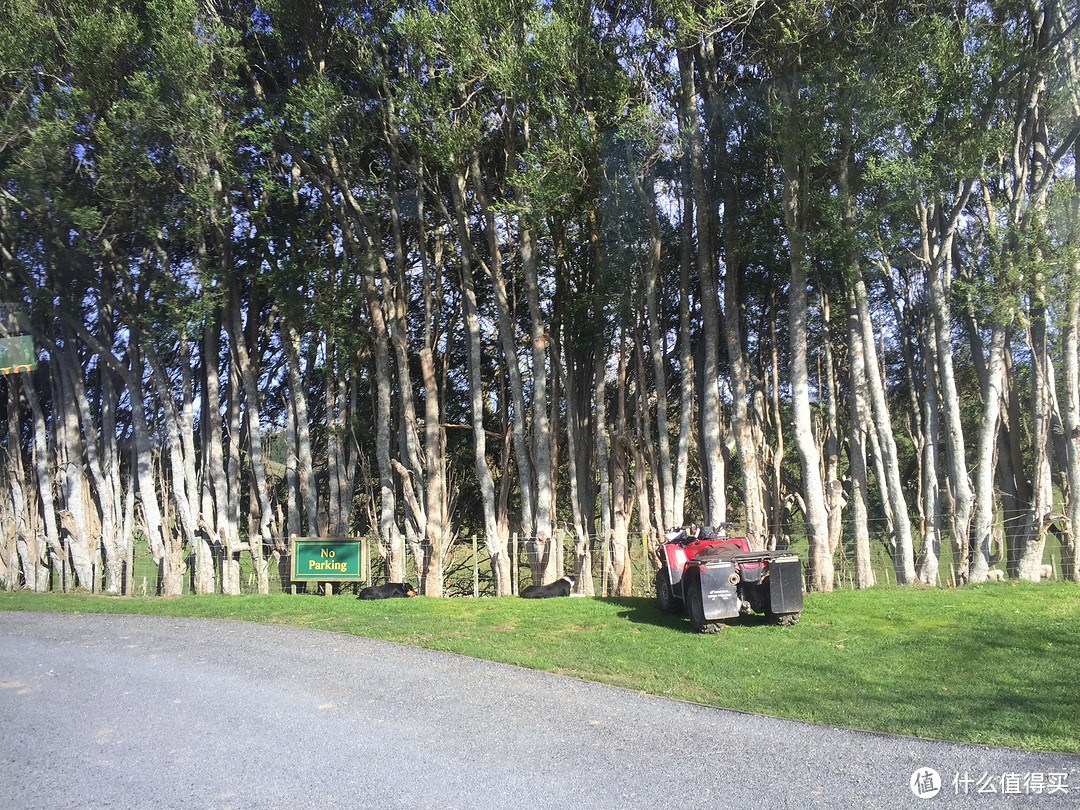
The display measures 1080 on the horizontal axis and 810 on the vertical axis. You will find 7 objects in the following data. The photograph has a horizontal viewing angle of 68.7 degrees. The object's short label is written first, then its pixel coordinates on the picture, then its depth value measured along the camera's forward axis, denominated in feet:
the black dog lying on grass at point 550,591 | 45.27
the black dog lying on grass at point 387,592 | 46.16
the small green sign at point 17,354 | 56.34
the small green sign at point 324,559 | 51.93
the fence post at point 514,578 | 51.88
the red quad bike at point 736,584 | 31.65
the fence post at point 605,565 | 47.74
